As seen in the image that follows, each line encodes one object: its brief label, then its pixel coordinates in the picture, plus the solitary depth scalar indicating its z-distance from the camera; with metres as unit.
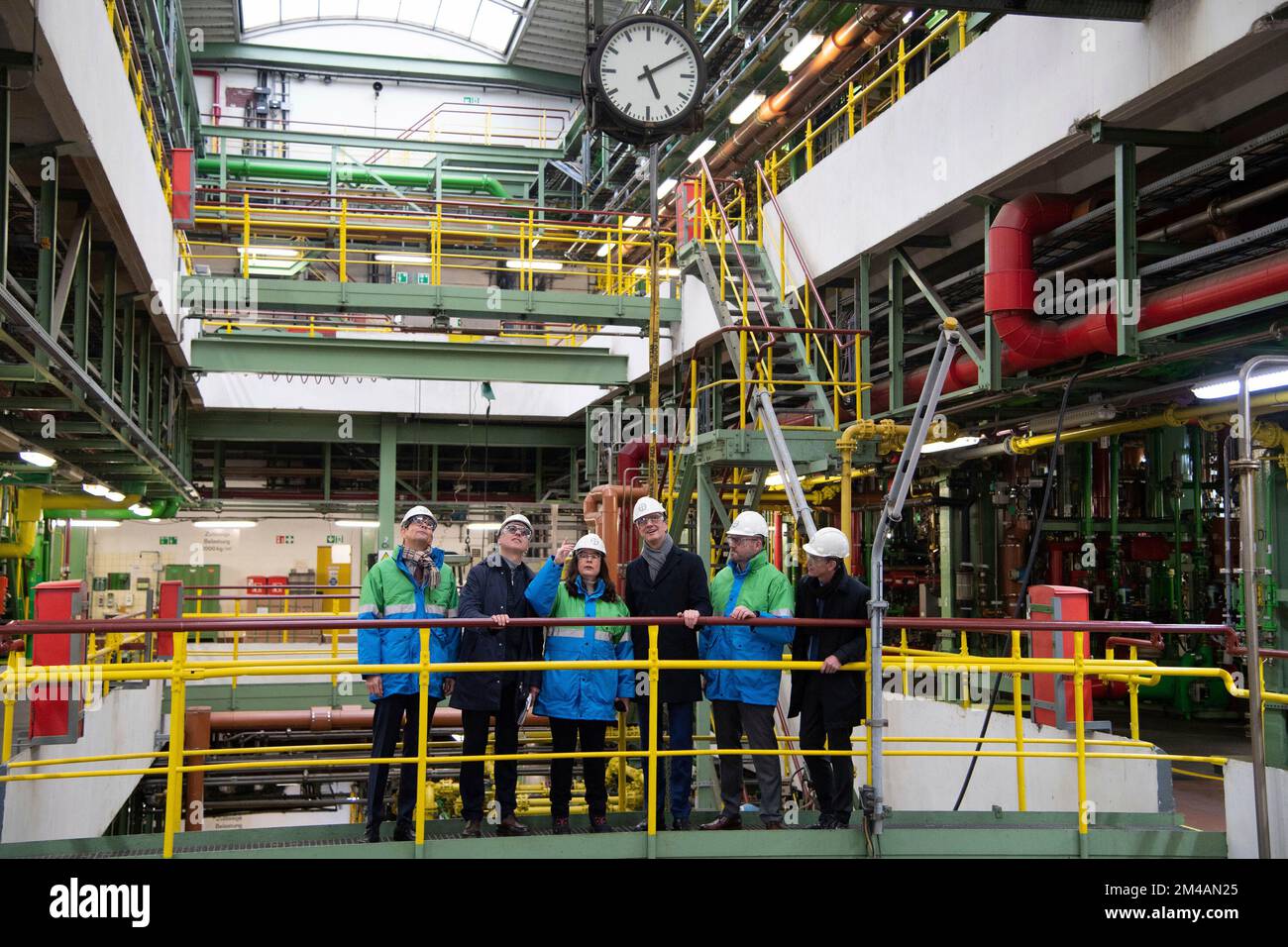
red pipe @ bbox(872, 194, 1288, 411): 8.70
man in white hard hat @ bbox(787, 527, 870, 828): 6.43
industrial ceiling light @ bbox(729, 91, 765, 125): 17.05
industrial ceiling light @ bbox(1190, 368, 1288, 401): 8.47
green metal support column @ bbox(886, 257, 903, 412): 11.57
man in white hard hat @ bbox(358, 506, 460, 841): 6.25
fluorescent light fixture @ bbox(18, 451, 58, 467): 12.13
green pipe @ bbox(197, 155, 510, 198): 25.94
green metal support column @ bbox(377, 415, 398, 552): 20.73
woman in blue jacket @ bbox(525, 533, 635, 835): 6.36
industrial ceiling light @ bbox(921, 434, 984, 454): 12.82
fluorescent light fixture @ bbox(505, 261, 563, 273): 17.33
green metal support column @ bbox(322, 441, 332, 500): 24.22
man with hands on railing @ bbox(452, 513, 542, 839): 6.35
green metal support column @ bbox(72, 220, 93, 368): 9.09
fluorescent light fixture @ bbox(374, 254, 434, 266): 15.89
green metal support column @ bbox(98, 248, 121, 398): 10.67
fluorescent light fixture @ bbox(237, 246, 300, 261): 15.01
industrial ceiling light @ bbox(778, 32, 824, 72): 14.65
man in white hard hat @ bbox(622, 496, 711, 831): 6.58
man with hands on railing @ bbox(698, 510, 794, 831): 6.55
